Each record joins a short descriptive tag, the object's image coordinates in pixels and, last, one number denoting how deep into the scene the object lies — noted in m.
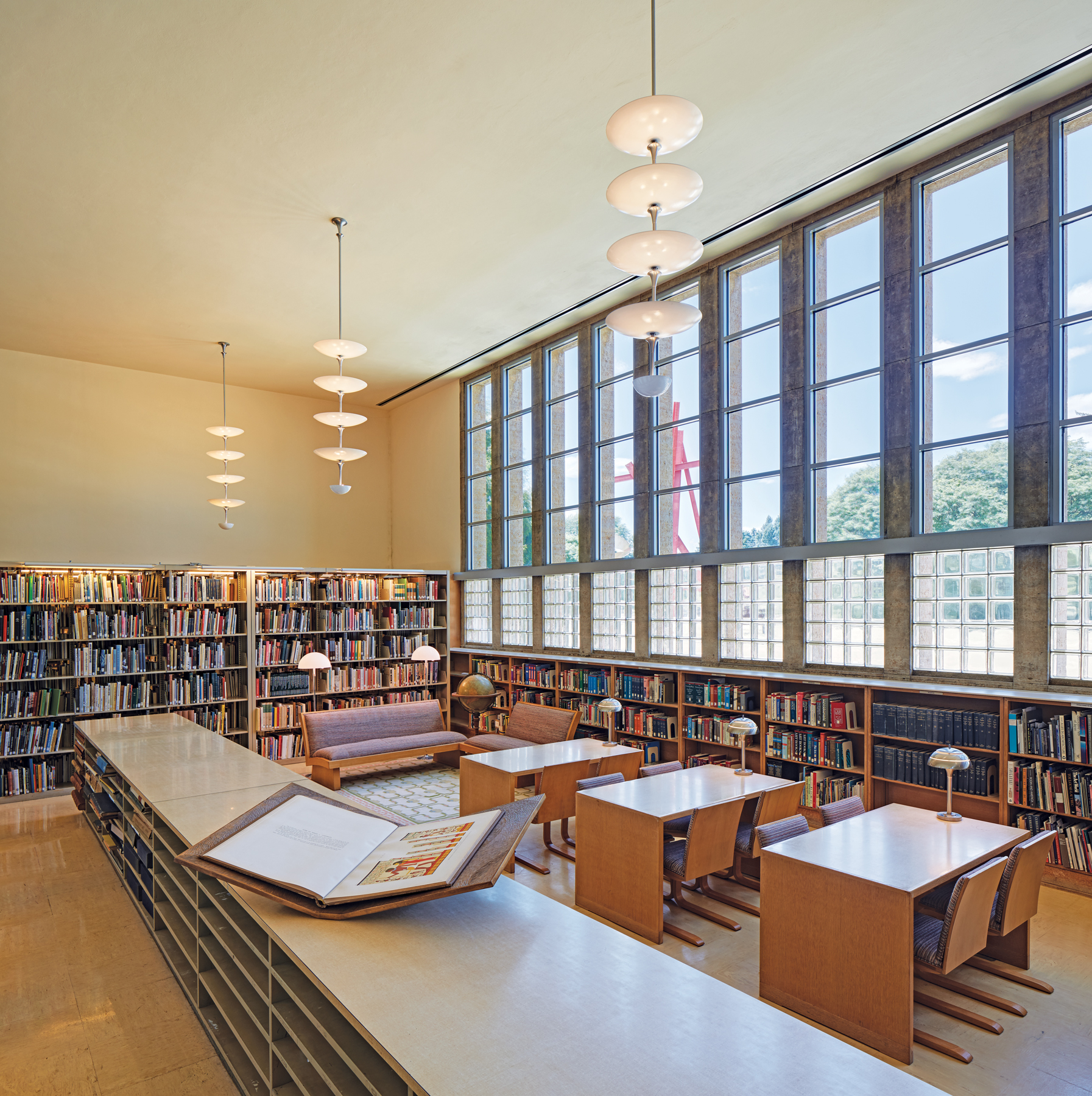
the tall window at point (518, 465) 10.30
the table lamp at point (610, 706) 5.39
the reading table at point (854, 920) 3.03
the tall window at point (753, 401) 7.30
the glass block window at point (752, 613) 7.23
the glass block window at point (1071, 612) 5.21
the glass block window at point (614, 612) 8.73
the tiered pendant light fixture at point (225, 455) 8.33
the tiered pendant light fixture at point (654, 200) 3.28
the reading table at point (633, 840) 4.11
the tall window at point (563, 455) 9.57
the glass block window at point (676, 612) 7.95
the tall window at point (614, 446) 8.82
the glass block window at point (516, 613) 10.29
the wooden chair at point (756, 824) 4.55
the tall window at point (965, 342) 5.73
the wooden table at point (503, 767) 5.39
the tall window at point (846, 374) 6.54
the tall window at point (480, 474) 10.92
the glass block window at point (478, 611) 10.99
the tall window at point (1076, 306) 5.26
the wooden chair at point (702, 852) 4.17
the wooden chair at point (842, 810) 4.10
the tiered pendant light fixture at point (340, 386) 5.76
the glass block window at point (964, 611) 5.70
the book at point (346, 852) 1.96
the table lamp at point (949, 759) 3.60
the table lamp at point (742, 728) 4.59
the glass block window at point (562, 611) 9.48
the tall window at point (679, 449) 8.00
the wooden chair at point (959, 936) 3.08
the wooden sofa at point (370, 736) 7.79
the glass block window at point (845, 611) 6.48
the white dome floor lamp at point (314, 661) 8.02
